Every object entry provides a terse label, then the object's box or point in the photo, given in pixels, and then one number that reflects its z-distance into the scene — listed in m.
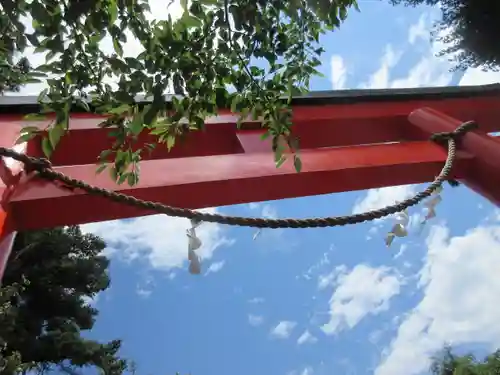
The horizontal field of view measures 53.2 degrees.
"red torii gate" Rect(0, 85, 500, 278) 1.50
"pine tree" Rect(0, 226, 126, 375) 6.08
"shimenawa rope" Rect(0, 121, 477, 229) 1.18
